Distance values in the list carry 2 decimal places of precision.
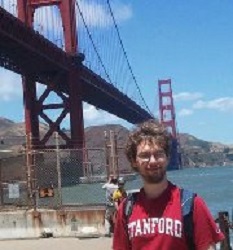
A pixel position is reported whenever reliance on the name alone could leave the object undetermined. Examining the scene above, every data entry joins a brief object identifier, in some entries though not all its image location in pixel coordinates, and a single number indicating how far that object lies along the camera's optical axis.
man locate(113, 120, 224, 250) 2.52
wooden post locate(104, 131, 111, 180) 12.19
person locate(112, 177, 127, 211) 9.97
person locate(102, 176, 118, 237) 10.53
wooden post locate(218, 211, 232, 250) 7.83
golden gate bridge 40.22
